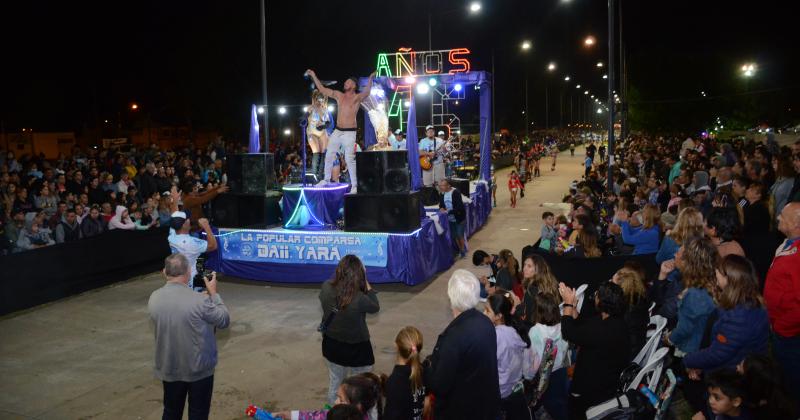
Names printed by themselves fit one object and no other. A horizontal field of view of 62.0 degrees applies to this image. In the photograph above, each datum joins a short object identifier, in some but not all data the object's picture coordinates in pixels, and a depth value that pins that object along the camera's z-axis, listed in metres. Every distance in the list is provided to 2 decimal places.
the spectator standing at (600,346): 4.75
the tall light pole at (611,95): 13.62
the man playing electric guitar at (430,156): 17.84
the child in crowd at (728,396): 3.88
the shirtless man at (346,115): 12.23
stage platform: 11.58
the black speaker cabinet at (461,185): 17.45
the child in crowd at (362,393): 3.98
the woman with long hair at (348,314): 5.40
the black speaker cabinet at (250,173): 12.76
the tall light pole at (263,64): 15.03
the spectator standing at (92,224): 12.67
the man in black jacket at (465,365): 3.97
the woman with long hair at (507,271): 7.21
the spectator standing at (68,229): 12.24
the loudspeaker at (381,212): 11.70
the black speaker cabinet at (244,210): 12.61
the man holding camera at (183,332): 4.84
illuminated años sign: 19.27
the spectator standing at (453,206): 13.62
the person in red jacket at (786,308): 4.79
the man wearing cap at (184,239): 7.64
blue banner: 11.65
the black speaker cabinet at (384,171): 11.86
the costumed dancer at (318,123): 13.55
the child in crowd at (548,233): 9.44
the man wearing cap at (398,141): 17.43
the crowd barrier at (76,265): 10.39
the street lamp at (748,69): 37.56
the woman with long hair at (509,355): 4.55
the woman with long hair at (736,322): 4.56
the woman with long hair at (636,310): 5.64
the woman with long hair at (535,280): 5.79
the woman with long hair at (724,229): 6.01
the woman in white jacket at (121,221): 13.24
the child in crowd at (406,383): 4.07
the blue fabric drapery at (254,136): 13.33
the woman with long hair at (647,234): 8.64
